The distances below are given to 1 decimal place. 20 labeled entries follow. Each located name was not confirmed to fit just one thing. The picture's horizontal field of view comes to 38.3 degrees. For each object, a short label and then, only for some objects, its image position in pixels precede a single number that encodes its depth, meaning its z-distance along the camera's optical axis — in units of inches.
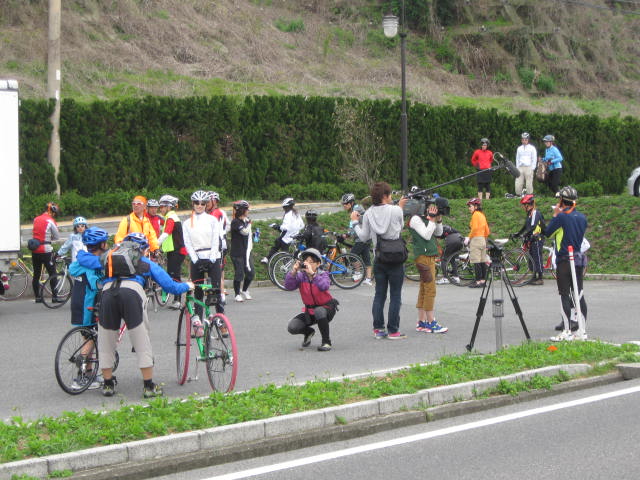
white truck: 592.1
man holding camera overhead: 472.4
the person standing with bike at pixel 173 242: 613.6
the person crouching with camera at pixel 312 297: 459.5
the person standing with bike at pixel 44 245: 651.5
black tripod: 413.4
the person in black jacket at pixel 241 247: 644.1
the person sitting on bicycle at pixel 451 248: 765.7
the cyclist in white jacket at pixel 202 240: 503.5
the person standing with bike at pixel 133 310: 343.9
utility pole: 946.1
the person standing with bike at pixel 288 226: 730.8
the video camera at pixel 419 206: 500.7
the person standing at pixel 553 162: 999.6
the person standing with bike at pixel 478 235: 727.1
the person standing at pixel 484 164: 1053.8
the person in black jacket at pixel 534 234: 751.1
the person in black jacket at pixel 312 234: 716.0
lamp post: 1034.7
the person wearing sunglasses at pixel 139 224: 567.8
